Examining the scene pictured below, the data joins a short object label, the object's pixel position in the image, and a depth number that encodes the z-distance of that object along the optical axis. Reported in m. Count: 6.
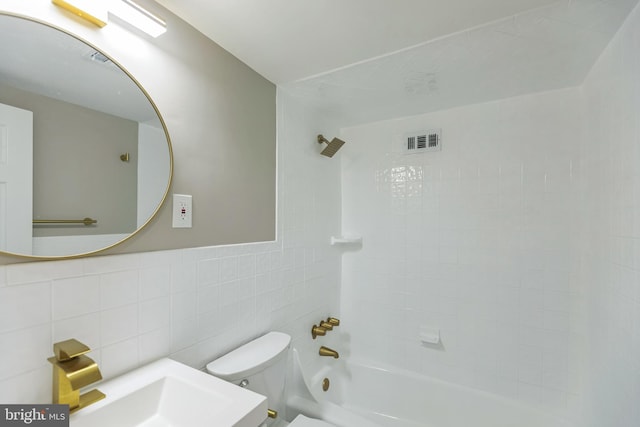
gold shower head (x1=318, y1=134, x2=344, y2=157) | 2.12
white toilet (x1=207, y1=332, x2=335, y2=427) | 1.24
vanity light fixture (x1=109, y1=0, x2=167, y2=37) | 0.97
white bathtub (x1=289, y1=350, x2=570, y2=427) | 1.78
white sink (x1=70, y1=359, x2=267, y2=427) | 0.83
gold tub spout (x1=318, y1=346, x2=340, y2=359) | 2.04
